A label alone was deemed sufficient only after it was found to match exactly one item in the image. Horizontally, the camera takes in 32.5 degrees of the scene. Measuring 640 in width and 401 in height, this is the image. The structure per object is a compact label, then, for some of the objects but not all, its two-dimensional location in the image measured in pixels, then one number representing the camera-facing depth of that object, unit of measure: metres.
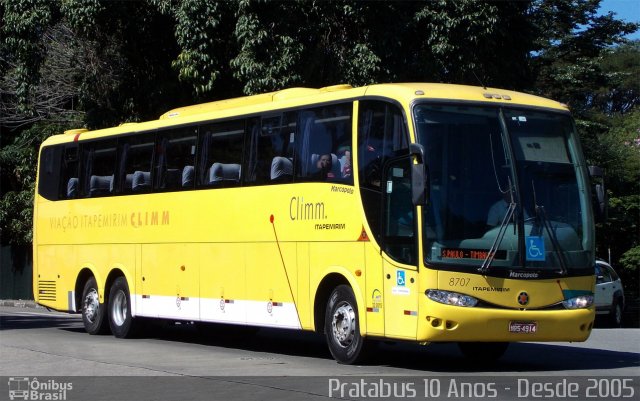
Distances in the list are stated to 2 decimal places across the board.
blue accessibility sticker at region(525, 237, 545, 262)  13.20
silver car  28.25
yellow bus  12.97
